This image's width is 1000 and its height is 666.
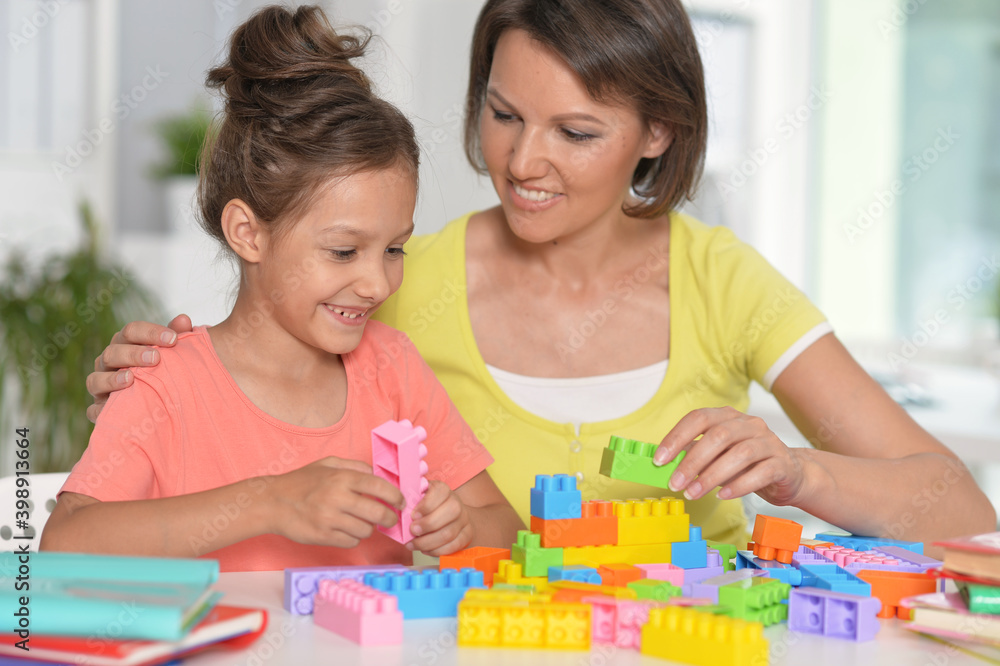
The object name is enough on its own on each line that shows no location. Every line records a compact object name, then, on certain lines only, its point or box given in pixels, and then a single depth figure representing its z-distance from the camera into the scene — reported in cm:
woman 147
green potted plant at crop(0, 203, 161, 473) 293
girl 122
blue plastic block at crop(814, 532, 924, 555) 115
